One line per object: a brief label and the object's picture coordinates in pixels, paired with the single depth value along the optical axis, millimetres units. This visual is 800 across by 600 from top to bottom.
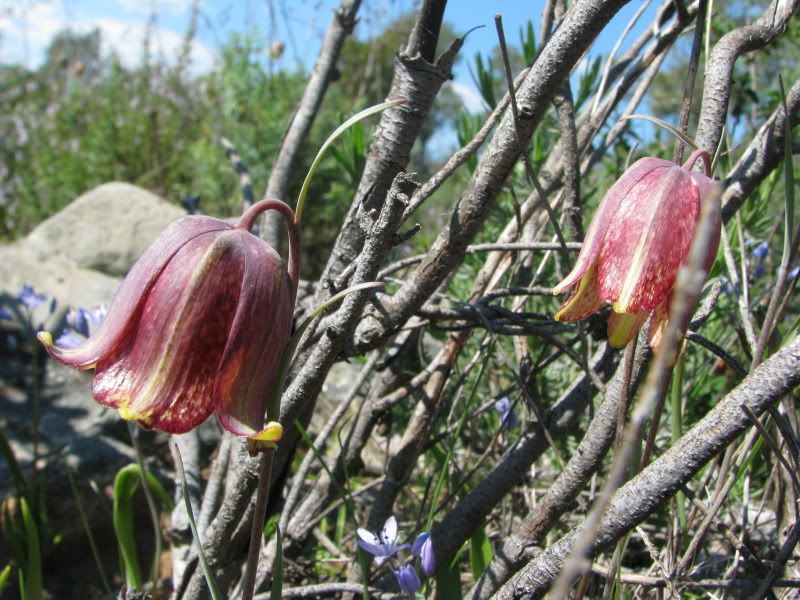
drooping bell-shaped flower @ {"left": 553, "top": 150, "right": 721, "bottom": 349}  114
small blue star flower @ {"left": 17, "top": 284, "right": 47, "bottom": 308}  318
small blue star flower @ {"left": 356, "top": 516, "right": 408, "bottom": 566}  151
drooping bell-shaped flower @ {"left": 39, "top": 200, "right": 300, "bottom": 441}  110
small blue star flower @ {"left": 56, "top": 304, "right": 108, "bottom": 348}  263
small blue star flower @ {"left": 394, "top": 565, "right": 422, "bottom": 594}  146
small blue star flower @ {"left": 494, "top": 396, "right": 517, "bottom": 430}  221
